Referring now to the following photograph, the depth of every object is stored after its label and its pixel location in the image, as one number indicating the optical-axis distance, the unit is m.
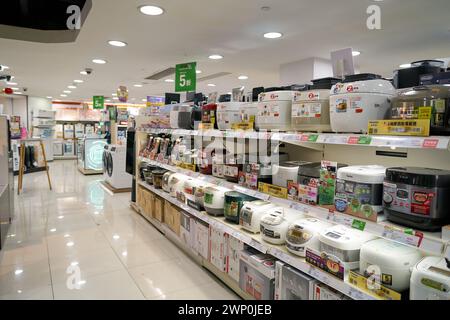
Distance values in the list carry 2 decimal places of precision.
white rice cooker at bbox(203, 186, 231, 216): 2.89
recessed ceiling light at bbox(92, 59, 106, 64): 5.94
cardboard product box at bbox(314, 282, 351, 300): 1.73
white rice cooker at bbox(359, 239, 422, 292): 1.46
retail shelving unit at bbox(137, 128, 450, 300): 1.32
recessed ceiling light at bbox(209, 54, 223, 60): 5.36
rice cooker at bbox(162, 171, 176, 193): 3.98
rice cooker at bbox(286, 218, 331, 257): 1.93
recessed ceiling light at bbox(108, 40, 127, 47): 4.53
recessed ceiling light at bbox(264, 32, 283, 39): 4.05
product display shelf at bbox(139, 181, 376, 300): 1.61
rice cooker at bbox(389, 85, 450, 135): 1.30
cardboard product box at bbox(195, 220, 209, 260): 3.04
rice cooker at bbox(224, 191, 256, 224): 2.67
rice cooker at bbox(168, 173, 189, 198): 3.69
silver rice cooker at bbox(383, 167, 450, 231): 1.31
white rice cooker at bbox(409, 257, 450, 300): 1.26
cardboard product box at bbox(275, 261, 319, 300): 1.89
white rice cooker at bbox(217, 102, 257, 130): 2.51
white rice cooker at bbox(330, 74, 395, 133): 1.54
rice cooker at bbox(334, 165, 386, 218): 1.54
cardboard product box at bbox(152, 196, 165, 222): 4.22
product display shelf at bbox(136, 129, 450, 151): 1.28
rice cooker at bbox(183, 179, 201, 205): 3.35
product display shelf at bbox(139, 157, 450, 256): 1.28
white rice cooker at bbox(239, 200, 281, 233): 2.44
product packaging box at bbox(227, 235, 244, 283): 2.56
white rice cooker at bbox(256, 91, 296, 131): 2.05
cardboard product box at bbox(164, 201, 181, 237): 3.68
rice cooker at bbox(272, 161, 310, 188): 2.11
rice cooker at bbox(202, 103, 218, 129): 2.94
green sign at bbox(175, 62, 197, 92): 5.20
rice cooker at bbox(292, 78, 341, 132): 1.81
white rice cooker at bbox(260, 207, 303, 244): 2.19
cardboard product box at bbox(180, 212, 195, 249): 3.33
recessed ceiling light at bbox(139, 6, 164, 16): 3.20
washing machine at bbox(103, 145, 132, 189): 7.04
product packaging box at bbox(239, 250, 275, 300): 2.20
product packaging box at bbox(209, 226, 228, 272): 2.76
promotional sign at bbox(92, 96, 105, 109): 11.90
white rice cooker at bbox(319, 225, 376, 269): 1.69
